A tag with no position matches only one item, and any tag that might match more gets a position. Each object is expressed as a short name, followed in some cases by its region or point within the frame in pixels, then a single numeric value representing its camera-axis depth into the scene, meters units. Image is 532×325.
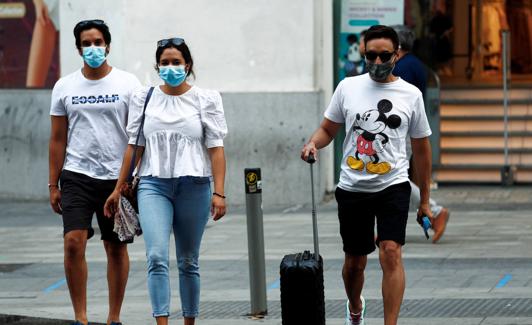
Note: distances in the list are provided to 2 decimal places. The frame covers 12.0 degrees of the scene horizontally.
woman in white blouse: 14.36
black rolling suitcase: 14.00
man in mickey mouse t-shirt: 14.25
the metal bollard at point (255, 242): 16.75
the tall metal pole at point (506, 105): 30.84
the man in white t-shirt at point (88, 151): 15.32
